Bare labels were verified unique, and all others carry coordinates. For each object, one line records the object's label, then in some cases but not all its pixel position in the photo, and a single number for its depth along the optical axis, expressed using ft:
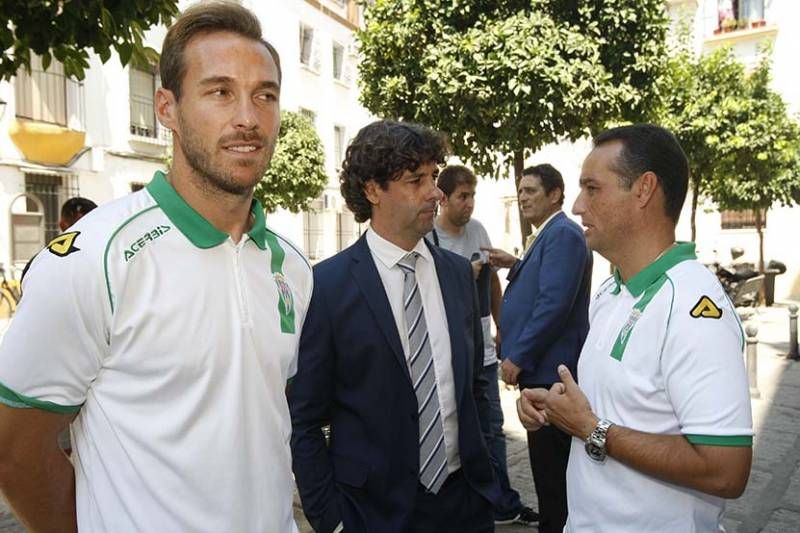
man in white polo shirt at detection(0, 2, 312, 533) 5.06
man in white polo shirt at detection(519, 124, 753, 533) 6.14
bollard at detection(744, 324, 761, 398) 27.07
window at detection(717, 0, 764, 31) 84.64
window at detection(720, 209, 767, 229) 83.56
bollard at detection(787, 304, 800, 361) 34.96
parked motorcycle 49.75
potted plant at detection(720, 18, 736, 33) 84.99
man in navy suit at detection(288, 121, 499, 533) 8.41
